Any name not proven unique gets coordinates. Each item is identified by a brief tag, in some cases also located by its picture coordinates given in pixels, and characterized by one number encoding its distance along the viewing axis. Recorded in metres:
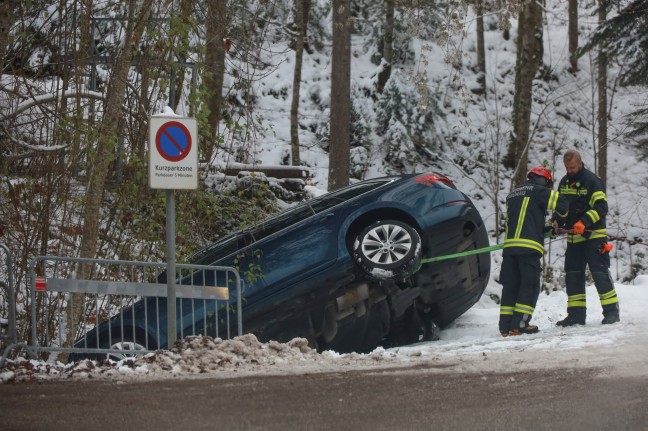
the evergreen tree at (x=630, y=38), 36.37
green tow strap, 18.55
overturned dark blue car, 18.31
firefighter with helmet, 19.22
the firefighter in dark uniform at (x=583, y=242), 19.37
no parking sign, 14.77
